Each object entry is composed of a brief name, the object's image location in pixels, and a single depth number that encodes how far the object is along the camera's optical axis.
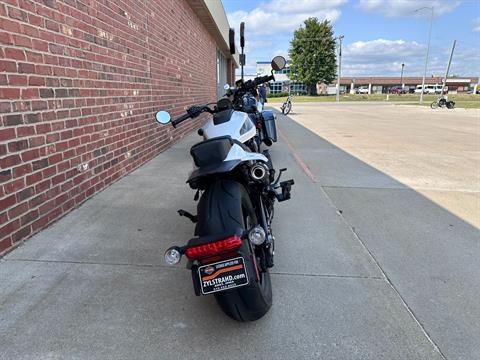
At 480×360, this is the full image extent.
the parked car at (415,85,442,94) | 76.31
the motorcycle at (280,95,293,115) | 18.37
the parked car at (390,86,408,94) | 90.62
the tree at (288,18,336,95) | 58.19
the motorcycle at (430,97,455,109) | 24.84
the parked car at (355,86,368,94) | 84.09
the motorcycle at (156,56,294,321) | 1.64
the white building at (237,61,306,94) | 67.25
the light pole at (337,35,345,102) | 44.06
